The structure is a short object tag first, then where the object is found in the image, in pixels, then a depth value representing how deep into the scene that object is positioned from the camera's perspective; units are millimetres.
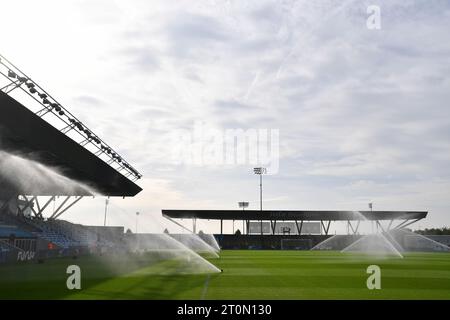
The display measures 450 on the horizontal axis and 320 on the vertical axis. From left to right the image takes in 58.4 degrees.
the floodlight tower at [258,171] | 105250
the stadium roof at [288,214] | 78875
